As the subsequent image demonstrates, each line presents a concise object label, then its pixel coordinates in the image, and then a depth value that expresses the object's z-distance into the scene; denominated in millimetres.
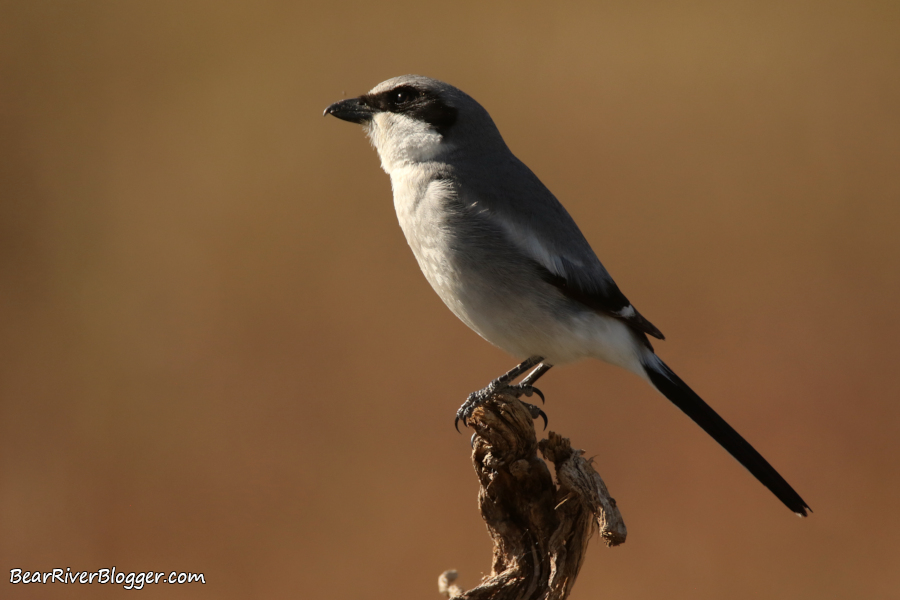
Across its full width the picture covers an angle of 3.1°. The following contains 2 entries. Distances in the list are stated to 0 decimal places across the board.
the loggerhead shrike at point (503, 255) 5255
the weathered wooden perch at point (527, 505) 5233
